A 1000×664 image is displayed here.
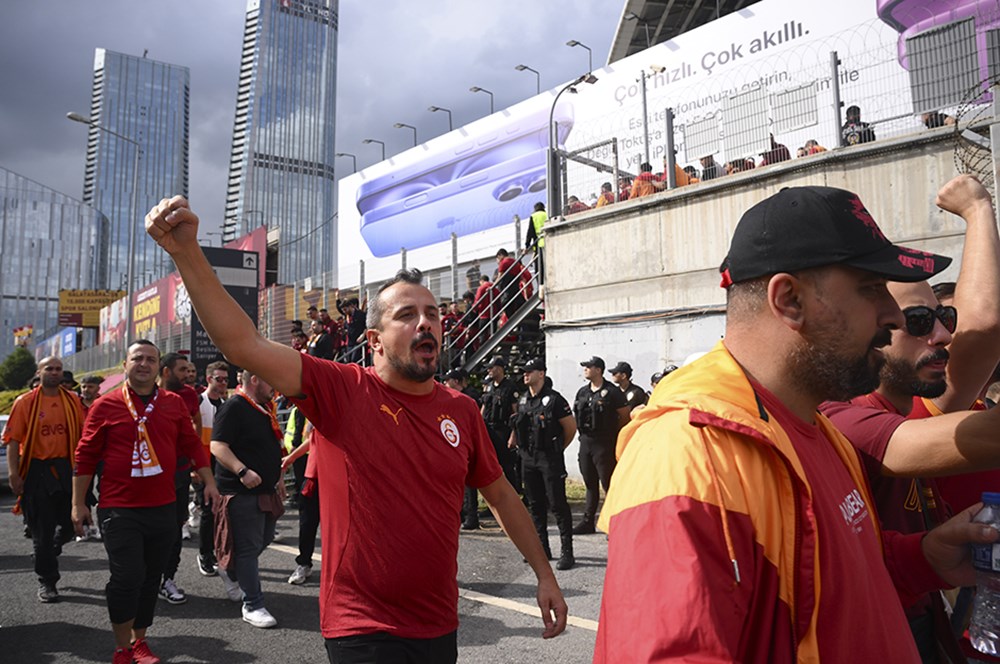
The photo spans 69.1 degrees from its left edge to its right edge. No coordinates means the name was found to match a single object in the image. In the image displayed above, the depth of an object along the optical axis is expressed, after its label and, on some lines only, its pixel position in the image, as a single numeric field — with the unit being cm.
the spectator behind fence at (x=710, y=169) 1097
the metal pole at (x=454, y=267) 1758
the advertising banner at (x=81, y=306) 6850
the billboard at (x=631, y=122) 1080
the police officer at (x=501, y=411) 973
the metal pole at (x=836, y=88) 988
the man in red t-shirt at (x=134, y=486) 455
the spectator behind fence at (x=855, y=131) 955
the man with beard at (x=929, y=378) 206
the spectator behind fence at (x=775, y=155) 1035
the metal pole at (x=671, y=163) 1141
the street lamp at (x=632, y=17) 2522
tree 5350
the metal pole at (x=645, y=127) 1203
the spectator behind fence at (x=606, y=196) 1252
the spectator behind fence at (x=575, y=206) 1297
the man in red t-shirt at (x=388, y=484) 269
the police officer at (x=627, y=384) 945
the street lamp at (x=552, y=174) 1312
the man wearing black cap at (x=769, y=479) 112
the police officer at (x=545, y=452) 759
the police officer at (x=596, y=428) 888
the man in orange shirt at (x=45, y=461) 646
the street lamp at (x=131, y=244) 2142
